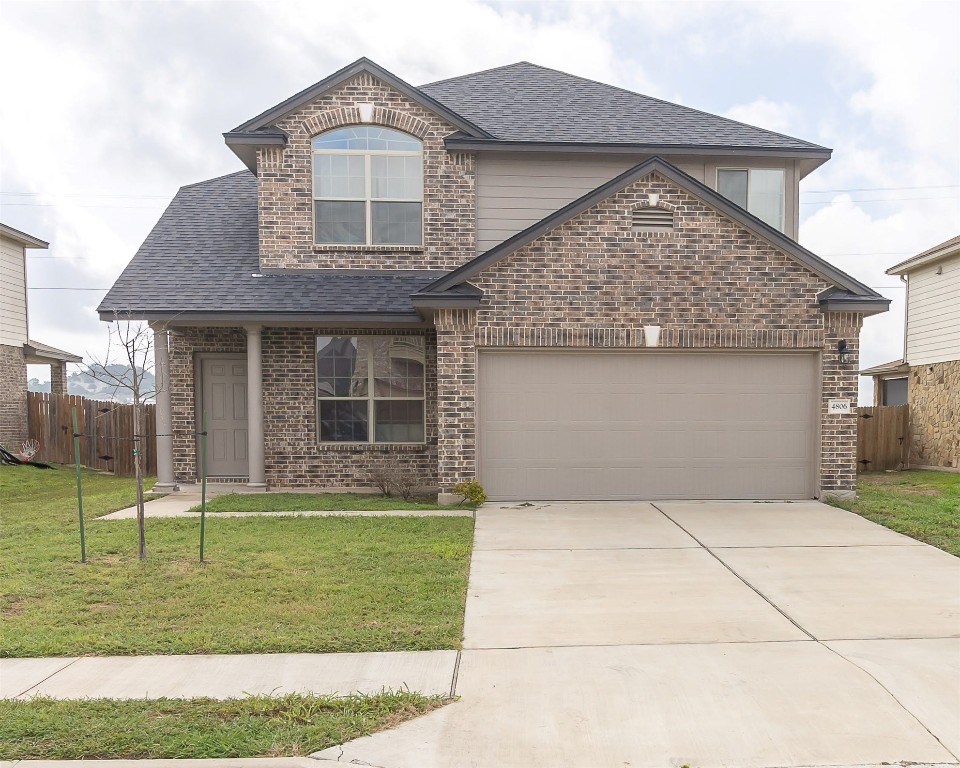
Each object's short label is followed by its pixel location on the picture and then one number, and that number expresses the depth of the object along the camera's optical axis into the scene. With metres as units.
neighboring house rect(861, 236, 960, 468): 15.27
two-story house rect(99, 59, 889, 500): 9.70
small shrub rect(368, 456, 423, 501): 10.62
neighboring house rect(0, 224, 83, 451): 16.23
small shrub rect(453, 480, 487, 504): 9.61
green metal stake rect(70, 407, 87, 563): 6.58
